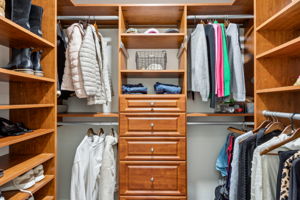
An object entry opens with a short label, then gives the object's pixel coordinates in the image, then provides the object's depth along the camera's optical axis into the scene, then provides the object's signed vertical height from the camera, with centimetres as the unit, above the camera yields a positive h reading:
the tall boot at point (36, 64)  164 +24
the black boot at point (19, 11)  144 +52
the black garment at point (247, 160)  153 -39
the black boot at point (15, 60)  153 +25
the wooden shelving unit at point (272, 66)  179 +24
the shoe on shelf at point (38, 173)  166 -52
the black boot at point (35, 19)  164 +54
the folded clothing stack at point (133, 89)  224 +9
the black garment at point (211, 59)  213 +35
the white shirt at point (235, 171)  161 -48
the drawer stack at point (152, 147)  215 -43
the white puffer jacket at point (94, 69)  194 +24
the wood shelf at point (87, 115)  221 -15
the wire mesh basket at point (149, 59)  251 +41
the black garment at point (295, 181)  104 -36
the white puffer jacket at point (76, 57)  195 +34
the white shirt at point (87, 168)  206 -60
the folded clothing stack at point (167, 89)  224 +9
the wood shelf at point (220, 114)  224 -14
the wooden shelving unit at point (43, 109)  180 -8
